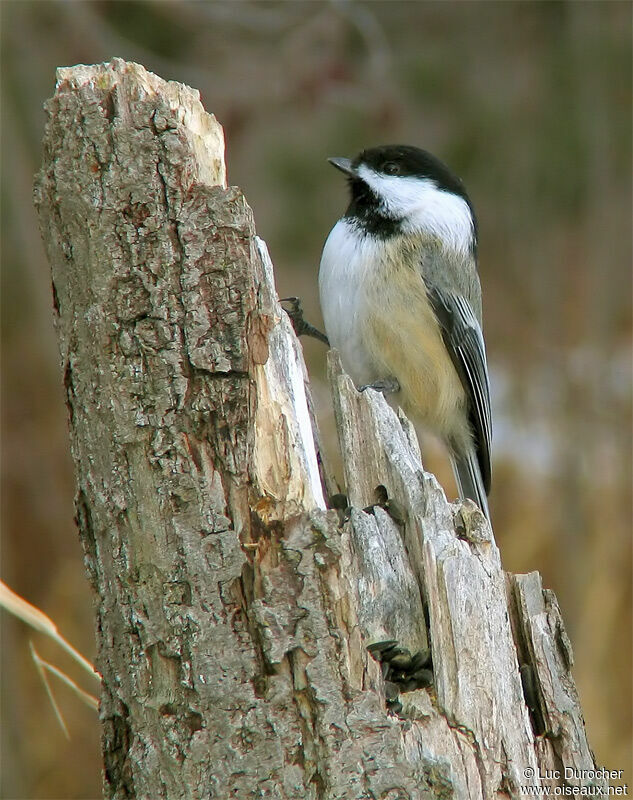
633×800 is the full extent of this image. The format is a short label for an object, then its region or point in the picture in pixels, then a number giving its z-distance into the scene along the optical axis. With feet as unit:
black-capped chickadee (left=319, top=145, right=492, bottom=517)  14.86
